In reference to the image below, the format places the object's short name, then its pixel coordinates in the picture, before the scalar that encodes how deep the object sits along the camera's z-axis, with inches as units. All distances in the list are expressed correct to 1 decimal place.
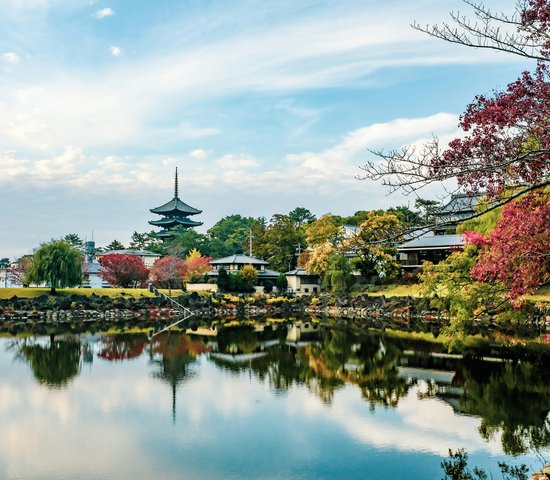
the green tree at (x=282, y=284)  1785.2
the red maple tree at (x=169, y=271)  1748.3
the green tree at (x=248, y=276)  1704.0
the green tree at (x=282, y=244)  2005.9
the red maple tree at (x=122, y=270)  1690.5
